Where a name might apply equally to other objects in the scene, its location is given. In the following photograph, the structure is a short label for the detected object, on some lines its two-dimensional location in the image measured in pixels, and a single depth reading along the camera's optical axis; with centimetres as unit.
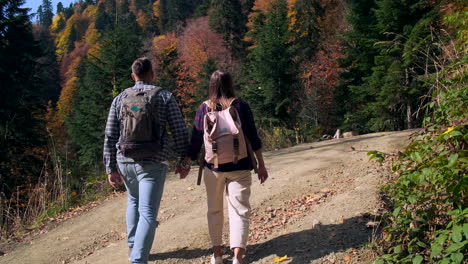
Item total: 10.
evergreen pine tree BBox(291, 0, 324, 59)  3394
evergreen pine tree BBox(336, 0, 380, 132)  2222
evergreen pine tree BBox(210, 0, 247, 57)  4691
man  354
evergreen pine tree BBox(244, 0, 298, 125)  2236
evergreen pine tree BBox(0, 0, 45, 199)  1742
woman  362
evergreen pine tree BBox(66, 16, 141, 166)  2138
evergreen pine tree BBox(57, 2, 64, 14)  11375
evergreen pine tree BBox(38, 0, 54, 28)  10856
